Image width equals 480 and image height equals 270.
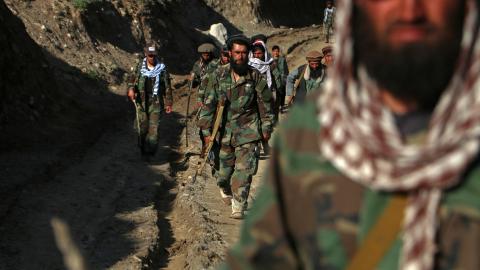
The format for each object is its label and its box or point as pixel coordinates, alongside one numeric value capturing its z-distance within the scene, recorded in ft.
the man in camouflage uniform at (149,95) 40.96
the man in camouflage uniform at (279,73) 45.85
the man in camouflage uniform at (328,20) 101.35
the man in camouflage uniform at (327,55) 43.19
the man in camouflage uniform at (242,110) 29.71
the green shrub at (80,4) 70.13
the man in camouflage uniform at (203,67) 37.16
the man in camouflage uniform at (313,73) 42.63
